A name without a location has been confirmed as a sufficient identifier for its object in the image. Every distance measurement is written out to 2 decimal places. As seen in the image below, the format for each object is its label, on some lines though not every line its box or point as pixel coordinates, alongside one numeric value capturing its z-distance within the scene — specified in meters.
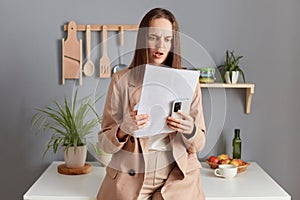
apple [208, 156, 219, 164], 2.39
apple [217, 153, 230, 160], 2.40
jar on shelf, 2.43
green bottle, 2.49
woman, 1.78
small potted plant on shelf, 2.45
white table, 2.03
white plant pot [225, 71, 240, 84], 2.45
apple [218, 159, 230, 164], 2.37
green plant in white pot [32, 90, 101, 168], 2.33
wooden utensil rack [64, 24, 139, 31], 2.49
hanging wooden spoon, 2.51
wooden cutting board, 2.50
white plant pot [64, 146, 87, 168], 2.32
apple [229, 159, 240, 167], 2.34
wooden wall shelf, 2.42
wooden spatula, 2.49
